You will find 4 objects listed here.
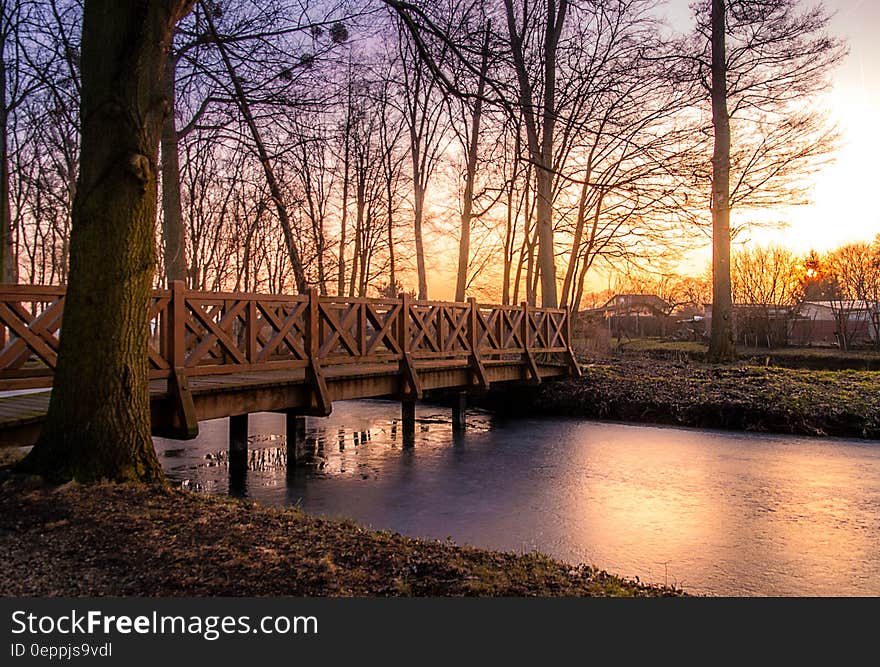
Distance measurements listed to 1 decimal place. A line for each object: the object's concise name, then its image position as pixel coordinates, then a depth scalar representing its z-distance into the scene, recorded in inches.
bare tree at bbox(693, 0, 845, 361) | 677.3
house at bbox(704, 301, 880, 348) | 1051.9
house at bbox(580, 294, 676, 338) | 1390.3
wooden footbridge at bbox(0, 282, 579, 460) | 235.9
